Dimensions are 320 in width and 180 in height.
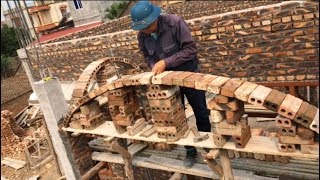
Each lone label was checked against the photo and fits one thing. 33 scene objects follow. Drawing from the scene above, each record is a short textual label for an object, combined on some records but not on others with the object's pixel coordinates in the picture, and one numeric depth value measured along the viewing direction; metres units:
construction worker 3.81
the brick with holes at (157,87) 3.76
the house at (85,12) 13.77
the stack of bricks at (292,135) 3.05
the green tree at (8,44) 30.19
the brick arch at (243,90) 2.96
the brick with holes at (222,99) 3.31
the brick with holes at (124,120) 4.35
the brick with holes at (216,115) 3.46
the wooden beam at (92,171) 5.64
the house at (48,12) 37.60
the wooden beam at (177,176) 4.73
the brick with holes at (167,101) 3.79
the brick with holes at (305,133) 3.02
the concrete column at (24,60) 8.16
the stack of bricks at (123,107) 4.34
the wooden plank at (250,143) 3.27
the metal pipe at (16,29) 5.51
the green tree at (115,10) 29.97
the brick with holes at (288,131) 3.10
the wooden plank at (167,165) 4.22
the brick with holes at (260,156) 4.07
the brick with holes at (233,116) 3.38
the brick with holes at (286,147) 3.18
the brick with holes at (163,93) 3.74
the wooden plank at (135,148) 5.03
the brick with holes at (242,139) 3.40
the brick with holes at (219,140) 3.55
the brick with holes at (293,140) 3.06
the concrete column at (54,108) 5.20
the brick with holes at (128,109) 4.35
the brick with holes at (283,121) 3.07
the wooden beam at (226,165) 3.73
